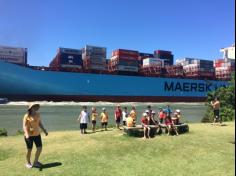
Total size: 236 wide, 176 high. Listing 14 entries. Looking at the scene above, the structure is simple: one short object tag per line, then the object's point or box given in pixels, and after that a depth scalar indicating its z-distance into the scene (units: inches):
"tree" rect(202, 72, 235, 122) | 501.6
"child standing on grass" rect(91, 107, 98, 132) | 378.3
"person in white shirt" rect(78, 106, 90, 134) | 358.1
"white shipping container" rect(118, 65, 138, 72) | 1662.7
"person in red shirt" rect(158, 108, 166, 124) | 387.9
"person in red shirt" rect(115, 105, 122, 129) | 395.9
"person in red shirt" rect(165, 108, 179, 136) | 328.5
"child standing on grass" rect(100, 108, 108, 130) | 390.0
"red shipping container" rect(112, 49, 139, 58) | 1641.0
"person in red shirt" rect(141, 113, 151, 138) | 306.8
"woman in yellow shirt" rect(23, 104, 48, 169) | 204.5
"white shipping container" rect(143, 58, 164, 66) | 1788.0
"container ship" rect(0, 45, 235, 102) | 1445.6
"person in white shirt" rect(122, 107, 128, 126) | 415.2
